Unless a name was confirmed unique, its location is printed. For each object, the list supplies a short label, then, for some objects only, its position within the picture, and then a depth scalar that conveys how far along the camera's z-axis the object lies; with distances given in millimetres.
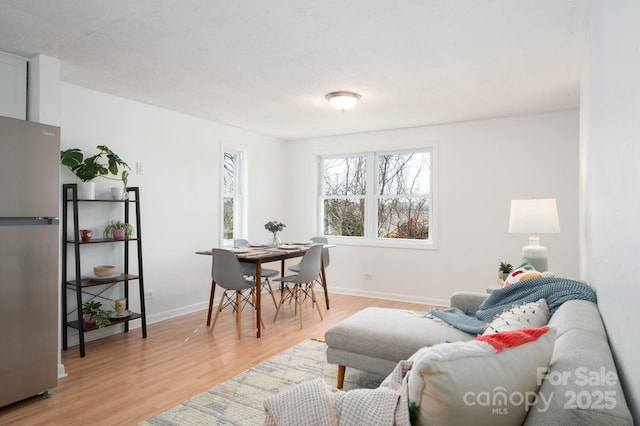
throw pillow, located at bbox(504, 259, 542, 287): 2667
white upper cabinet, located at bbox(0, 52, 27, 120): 2941
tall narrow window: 5730
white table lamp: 3359
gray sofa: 958
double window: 5723
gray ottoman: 2448
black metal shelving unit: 3492
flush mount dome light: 3955
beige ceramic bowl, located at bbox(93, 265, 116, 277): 3777
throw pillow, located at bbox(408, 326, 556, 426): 1036
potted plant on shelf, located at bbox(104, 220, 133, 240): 3887
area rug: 2404
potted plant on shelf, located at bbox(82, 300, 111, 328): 3632
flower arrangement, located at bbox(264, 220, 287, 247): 4941
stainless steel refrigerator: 2566
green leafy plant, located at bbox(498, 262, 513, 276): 3740
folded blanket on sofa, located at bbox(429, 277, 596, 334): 2111
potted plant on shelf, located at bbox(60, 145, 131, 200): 3600
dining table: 3969
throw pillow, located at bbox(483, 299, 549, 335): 1768
